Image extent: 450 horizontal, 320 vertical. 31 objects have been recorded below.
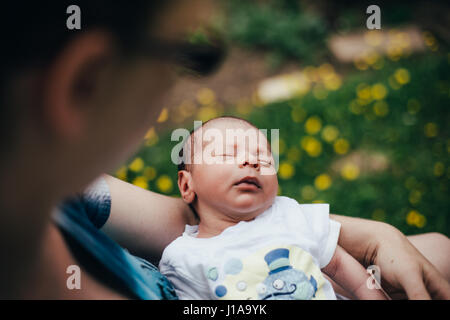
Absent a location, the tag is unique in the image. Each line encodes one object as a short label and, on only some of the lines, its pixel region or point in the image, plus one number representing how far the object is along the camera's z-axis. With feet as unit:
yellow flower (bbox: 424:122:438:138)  7.84
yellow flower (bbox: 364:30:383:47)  10.32
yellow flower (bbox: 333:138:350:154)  7.77
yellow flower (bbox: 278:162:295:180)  7.45
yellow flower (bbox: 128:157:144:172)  7.49
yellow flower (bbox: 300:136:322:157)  7.76
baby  3.39
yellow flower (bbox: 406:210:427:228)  6.54
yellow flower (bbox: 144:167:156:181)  7.57
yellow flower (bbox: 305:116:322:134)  8.14
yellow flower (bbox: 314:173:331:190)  7.25
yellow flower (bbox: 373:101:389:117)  8.18
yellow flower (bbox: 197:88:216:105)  9.55
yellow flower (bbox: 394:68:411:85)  8.82
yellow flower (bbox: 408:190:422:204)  6.85
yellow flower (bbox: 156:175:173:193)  7.34
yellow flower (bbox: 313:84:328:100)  8.79
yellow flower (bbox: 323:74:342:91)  9.14
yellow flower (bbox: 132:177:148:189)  7.15
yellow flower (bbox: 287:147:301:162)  7.72
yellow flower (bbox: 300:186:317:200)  7.10
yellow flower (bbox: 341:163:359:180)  7.38
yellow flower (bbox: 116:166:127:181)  6.91
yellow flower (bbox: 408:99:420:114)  8.23
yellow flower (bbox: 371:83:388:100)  8.50
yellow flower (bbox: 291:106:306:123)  8.40
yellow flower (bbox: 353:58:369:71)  9.80
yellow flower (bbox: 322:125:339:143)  7.95
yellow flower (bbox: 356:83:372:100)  8.54
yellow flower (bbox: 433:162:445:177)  7.18
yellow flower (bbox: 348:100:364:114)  8.29
